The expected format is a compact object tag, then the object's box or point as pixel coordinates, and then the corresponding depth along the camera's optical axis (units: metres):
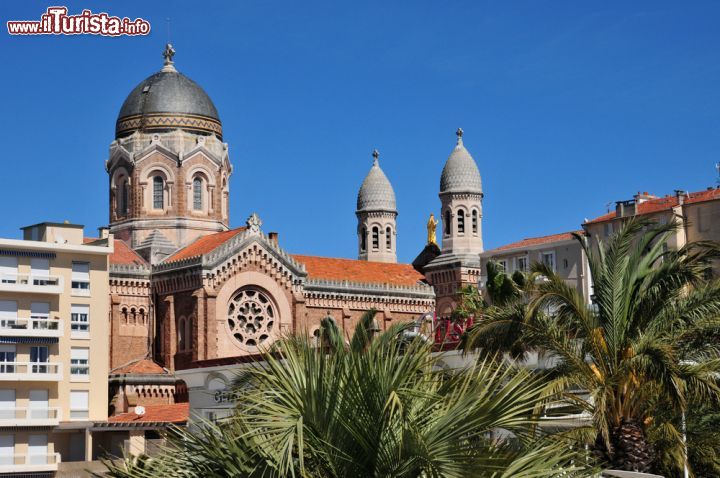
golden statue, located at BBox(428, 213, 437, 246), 104.12
